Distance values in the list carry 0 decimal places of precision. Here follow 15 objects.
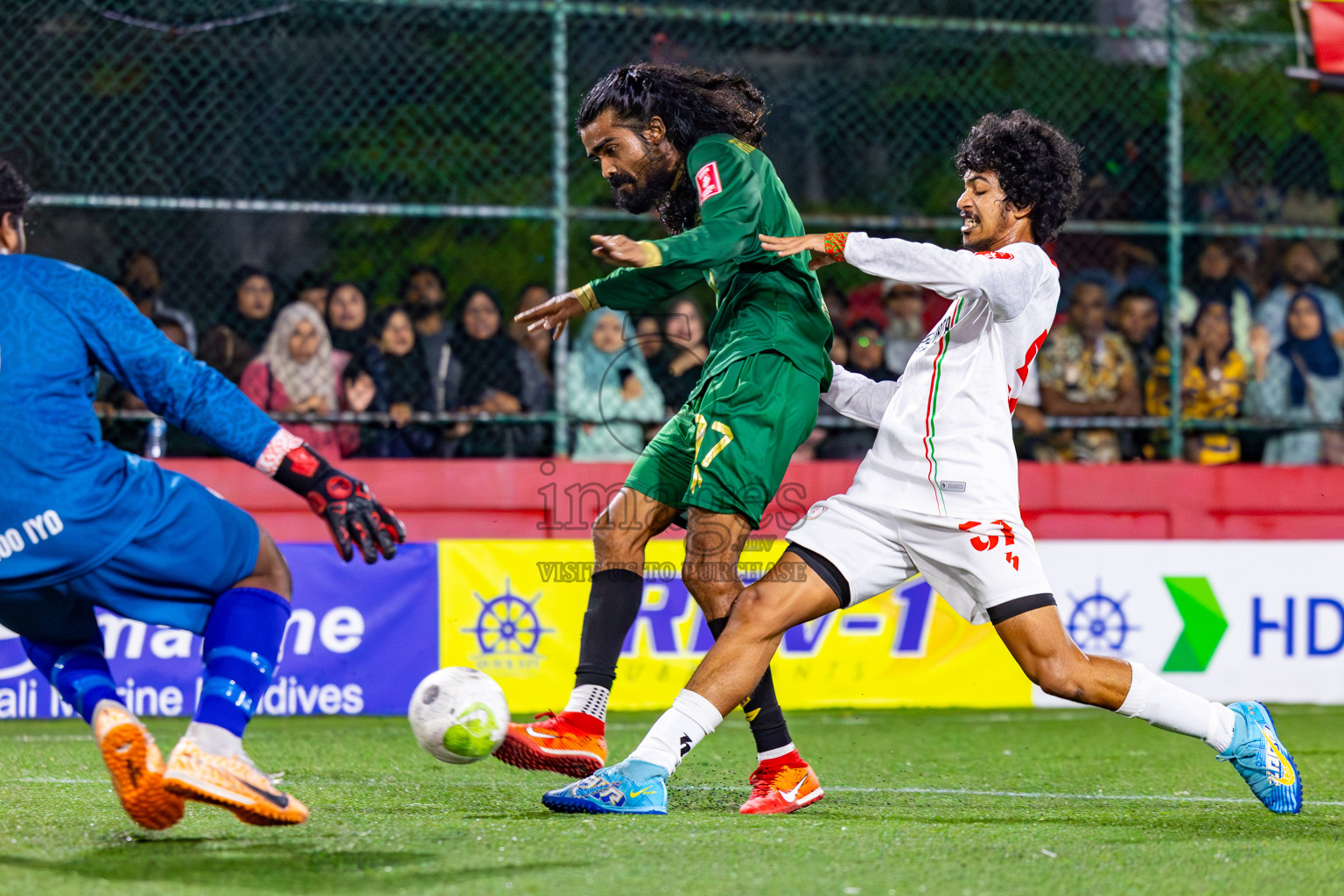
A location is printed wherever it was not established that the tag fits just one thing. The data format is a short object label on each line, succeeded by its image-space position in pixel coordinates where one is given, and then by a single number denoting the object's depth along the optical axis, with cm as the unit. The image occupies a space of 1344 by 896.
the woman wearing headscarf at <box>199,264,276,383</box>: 1655
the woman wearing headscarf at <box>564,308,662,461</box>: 1683
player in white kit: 814
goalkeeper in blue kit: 663
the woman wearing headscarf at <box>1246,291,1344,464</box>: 1858
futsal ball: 816
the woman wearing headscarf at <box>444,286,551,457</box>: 1700
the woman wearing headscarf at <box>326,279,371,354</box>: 1684
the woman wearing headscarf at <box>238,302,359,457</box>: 1630
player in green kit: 852
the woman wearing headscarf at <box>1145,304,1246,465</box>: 1853
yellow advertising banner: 1500
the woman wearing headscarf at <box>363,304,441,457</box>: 1672
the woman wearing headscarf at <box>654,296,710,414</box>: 1727
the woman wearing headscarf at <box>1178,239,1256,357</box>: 1914
